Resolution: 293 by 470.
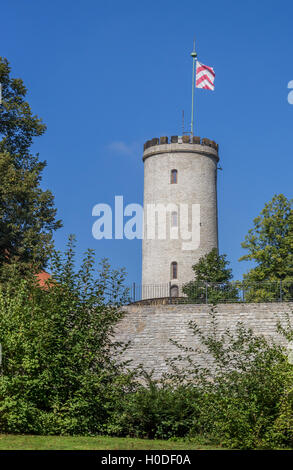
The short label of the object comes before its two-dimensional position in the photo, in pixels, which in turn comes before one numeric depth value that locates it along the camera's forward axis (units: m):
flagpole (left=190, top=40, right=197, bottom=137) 50.92
